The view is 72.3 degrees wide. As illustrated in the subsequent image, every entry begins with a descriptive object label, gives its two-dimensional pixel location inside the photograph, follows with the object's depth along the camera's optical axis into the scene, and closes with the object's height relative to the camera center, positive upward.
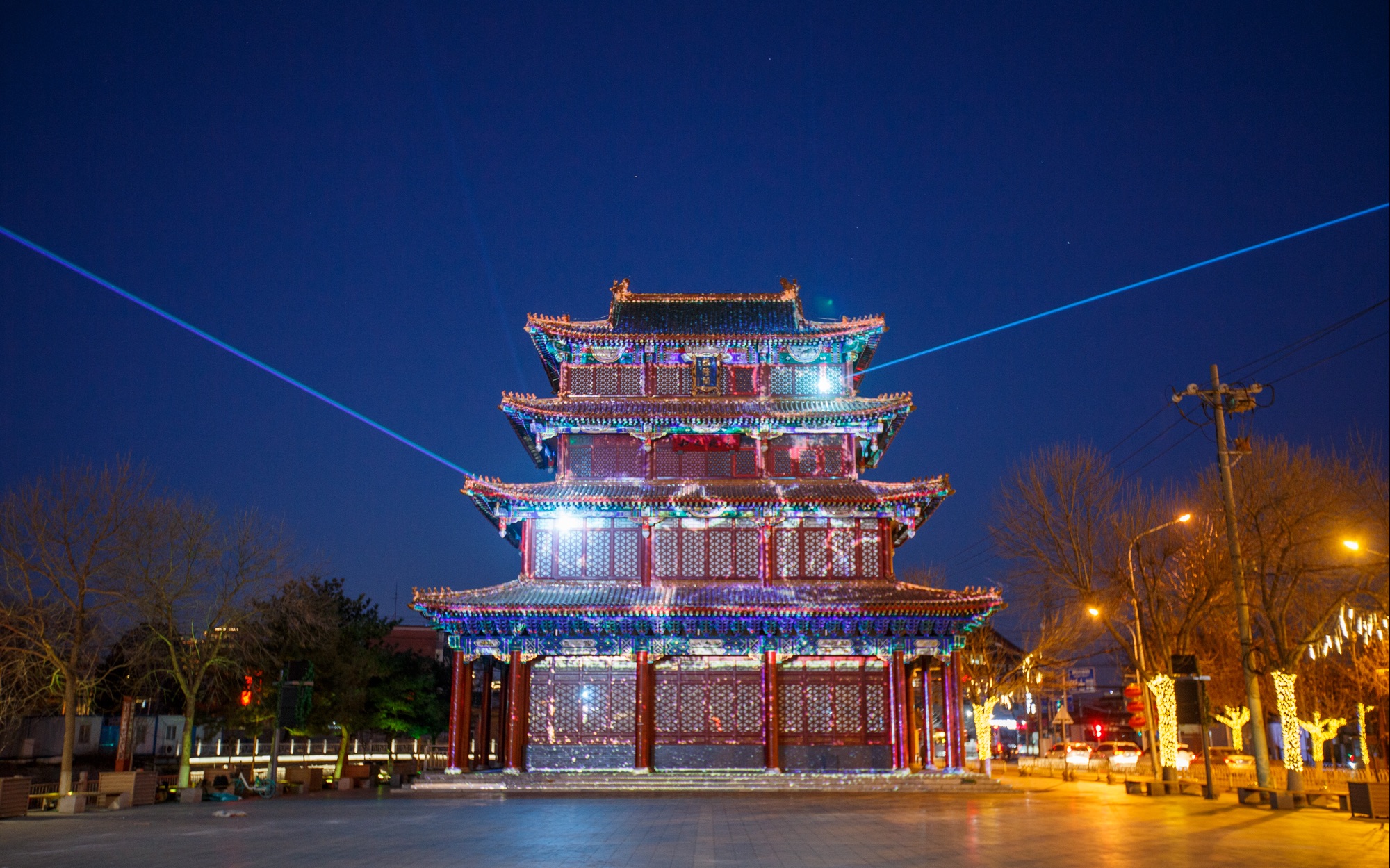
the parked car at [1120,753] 44.34 -5.03
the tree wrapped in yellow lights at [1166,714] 29.81 -1.90
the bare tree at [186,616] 30.19 +1.36
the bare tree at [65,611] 27.31 +1.26
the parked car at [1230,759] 41.12 -4.76
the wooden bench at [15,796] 22.53 -3.36
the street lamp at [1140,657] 27.86 -0.12
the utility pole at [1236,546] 21.59 +2.40
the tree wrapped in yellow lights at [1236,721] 46.66 -3.37
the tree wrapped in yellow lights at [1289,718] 24.92 -1.79
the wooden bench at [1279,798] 21.42 -3.23
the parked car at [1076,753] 48.31 -5.19
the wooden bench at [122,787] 26.55 -3.67
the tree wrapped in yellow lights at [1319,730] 36.03 -3.02
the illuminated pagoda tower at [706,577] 29.88 +2.48
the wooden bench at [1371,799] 18.23 -2.76
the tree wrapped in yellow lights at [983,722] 41.19 -3.01
